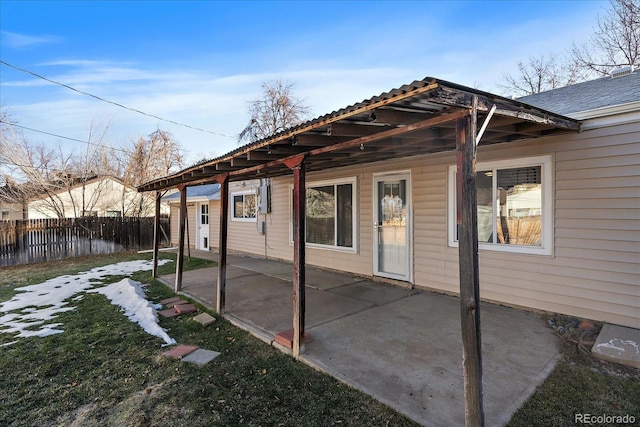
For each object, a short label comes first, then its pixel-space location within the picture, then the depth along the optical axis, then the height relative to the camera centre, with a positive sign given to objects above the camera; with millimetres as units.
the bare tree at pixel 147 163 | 17078 +3179
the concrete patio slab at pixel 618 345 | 2805 -1348
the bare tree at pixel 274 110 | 17547 +5851
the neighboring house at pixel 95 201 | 14102 +665
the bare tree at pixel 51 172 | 13578 +1991
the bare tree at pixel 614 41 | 9656 +5595
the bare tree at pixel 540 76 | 12281 +5843
